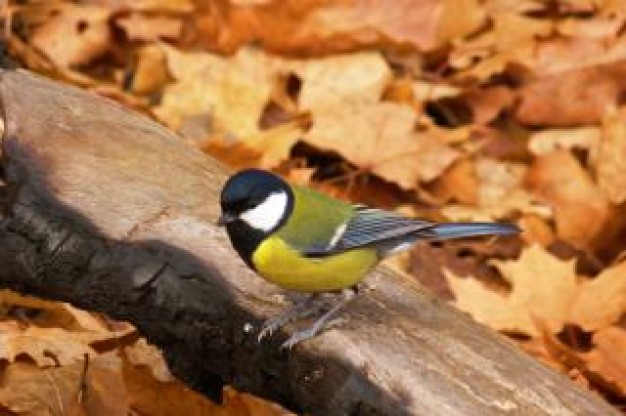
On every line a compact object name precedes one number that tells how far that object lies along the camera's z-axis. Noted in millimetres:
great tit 5531
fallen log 5320
